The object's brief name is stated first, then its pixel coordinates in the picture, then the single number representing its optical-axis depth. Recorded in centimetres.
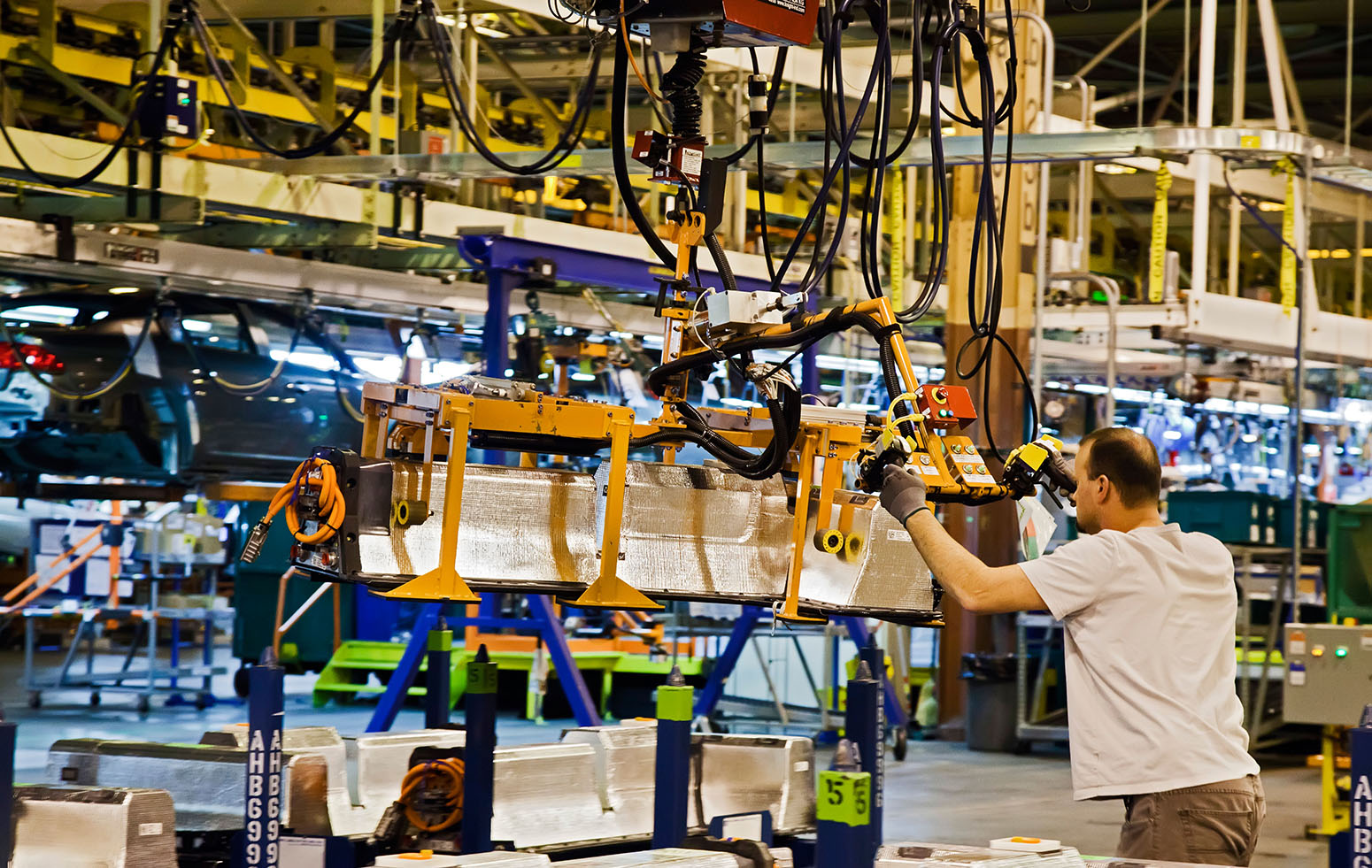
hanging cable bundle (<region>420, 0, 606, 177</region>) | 776
